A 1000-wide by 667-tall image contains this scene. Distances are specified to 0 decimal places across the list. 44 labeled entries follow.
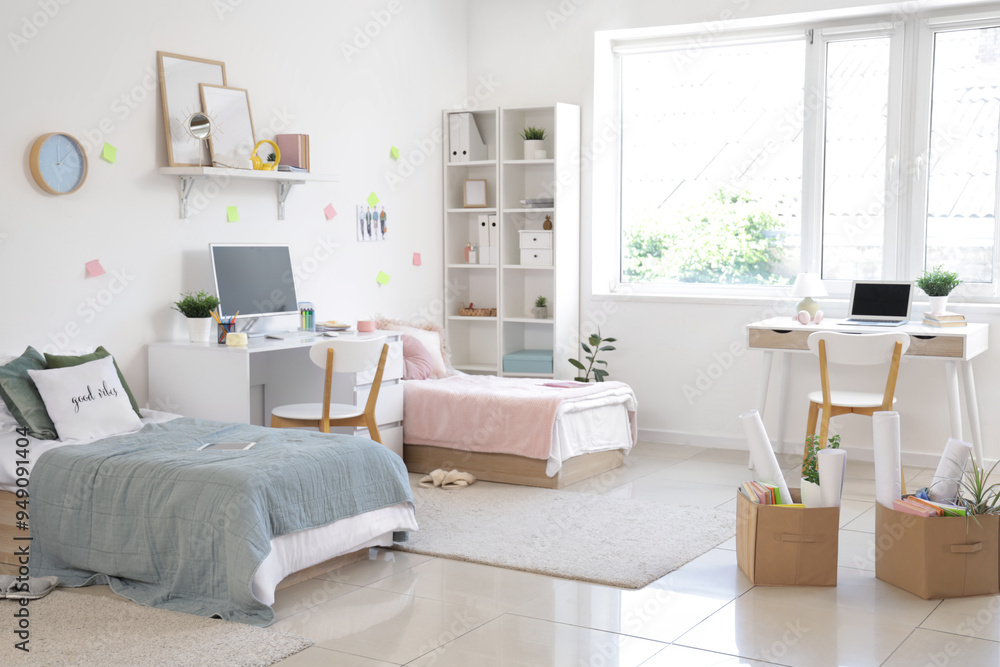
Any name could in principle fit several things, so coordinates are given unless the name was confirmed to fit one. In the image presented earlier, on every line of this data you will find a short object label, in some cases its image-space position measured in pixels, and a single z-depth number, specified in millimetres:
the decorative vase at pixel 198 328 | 4176
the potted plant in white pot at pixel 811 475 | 3203
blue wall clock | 3660
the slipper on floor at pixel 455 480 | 4594
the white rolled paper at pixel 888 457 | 3195
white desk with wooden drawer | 4531
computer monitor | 4352
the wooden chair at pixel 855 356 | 4402
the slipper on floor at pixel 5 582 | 3080
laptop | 4922
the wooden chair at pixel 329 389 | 4047
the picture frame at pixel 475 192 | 5910
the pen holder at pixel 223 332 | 4217
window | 5105
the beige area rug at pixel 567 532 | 3422
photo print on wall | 5340
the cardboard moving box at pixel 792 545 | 3150
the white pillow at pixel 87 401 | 3410
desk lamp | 5113
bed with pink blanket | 4586
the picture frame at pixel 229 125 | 4340
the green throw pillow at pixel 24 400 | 3373
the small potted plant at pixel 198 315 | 4180
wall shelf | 4090
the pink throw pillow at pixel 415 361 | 5133
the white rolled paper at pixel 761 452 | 3295
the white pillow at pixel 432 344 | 5316
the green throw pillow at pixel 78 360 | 3572
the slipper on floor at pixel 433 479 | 4605
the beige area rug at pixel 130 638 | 2594
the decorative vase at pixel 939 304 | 4809
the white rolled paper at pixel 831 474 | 3166
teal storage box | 5750
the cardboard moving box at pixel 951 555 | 3023
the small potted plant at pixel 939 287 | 4820
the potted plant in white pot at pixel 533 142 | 5773
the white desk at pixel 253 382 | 3965
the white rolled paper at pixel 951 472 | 3156
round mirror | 4152
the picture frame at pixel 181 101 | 4148
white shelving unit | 5750
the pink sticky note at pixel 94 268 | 3891
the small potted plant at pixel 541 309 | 5906
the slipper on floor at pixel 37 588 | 3051
